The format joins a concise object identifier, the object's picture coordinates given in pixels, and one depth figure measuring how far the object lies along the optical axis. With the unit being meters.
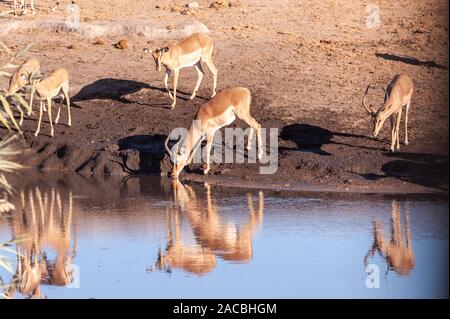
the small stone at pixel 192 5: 23.38
